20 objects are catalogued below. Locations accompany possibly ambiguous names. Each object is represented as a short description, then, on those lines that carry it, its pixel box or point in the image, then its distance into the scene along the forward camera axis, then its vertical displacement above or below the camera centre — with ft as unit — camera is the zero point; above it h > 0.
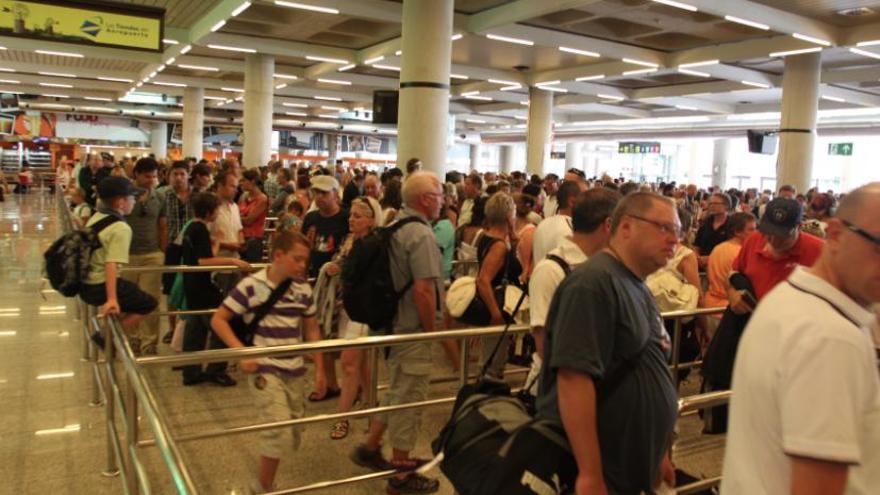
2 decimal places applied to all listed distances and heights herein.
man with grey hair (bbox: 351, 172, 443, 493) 13.42 -2.48
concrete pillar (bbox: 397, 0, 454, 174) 37.65 +5.61
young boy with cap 15.76 -2.03
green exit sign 126.72 +10.18
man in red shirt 14.06 -0.99
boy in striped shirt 11.96 -2.73
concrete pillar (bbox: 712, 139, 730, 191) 144.15 +7.53
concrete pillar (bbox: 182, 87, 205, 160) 96.84 +6.56
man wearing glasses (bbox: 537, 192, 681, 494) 6.87 -1.68
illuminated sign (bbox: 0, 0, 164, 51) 35.58 +7.18
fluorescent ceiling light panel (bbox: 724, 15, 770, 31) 40.22 +10.39
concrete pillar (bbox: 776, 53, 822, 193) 54.60 +6.58
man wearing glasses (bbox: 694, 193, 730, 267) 25.63 -1.03
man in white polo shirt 4.70 -1.18
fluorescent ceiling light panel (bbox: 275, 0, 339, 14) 41.01 +9.97
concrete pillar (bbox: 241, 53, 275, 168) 67.21 +6.27
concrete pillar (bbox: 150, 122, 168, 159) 155.84 +6.42
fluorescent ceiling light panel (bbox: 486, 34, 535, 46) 51.06 +10.77
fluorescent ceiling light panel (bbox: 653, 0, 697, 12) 36.14 +9.92
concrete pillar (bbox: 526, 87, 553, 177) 82.23 +6.91
